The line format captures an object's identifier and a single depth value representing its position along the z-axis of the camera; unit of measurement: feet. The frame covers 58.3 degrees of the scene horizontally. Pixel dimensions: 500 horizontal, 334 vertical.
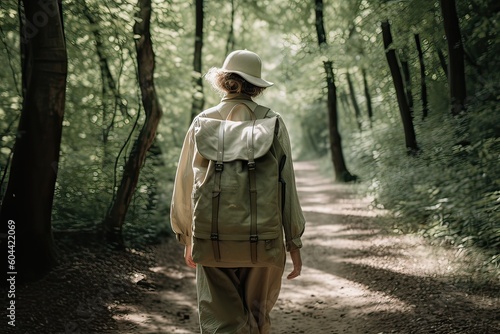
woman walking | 8.31
